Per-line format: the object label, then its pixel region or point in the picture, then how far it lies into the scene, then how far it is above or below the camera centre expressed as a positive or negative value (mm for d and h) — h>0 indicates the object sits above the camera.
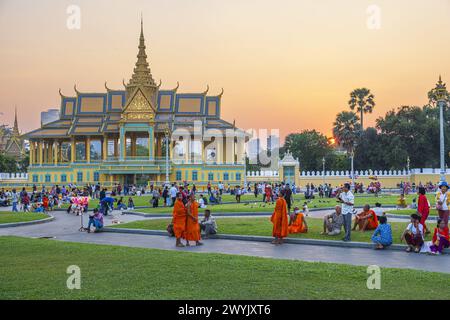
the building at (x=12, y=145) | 96531 +6214
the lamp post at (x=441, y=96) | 24891 +3719
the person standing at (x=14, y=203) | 33788 -1381
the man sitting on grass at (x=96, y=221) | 21344 -1585
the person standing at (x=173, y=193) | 32656 -785
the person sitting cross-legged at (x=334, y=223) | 18016 -1431
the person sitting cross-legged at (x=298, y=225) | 18625 -1542
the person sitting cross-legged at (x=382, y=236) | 15547 -1623
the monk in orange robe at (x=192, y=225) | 16859 -1387
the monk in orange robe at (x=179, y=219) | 16641 -1188
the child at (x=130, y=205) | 33125 -1508
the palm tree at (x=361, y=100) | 78750 +11133
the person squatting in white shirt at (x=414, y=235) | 14859 -1508
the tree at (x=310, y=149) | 83500 +4737
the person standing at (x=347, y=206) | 16344 -795
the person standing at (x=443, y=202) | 16297 -692
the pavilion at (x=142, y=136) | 65812 +5417
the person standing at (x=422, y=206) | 16422 -811
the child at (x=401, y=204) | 28625 -1301
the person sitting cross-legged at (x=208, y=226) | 18844 -1578
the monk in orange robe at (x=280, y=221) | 17031 -1303
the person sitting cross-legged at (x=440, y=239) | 14609 -1584
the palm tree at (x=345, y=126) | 76688 +7364
